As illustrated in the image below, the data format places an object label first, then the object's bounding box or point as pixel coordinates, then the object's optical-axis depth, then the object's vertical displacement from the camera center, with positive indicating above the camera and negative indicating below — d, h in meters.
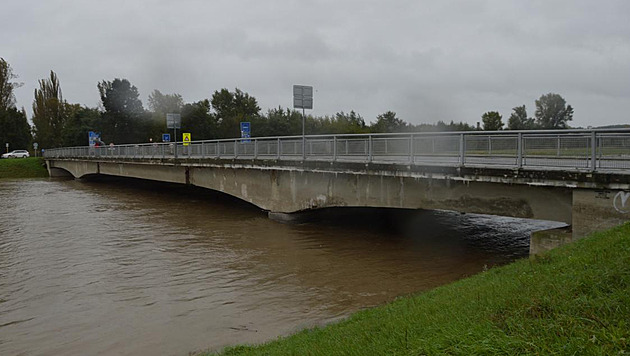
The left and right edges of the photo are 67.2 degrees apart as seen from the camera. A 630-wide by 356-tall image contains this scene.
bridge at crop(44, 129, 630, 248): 10.95 -0.83
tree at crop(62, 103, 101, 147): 80.44 +4.13
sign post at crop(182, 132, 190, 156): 29.90 +0.06
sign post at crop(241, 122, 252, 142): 34.41 +1.41
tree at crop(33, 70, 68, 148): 92.20 +7.57
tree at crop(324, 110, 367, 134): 65.06 +3.77
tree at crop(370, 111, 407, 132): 63.46 +3.35
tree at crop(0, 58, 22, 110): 82.19 +11.38
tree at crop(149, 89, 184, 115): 80.25 +8.15
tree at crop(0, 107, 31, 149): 82.32 +4.01
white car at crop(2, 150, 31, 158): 77.12 -0.52
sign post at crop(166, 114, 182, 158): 38.49 +2.38
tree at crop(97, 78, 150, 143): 75.12 +5.04
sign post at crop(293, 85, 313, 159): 20.50 +2.22
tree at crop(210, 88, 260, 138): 89.12 +8.55
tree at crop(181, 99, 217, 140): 71.56 +4.10
